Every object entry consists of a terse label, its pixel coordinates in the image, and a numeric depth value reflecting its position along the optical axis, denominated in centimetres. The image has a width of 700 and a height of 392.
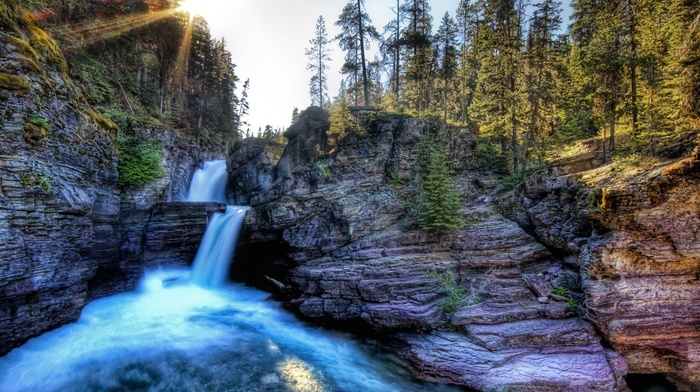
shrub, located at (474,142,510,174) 1734
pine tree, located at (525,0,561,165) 1766
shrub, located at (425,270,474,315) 1000
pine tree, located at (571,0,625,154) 1400
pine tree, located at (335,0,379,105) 2466
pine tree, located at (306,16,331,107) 3456
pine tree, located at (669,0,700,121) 1121
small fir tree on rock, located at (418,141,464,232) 1235
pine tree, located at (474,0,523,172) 1764
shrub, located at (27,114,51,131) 915
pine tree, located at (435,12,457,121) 2532
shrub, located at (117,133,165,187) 1448
